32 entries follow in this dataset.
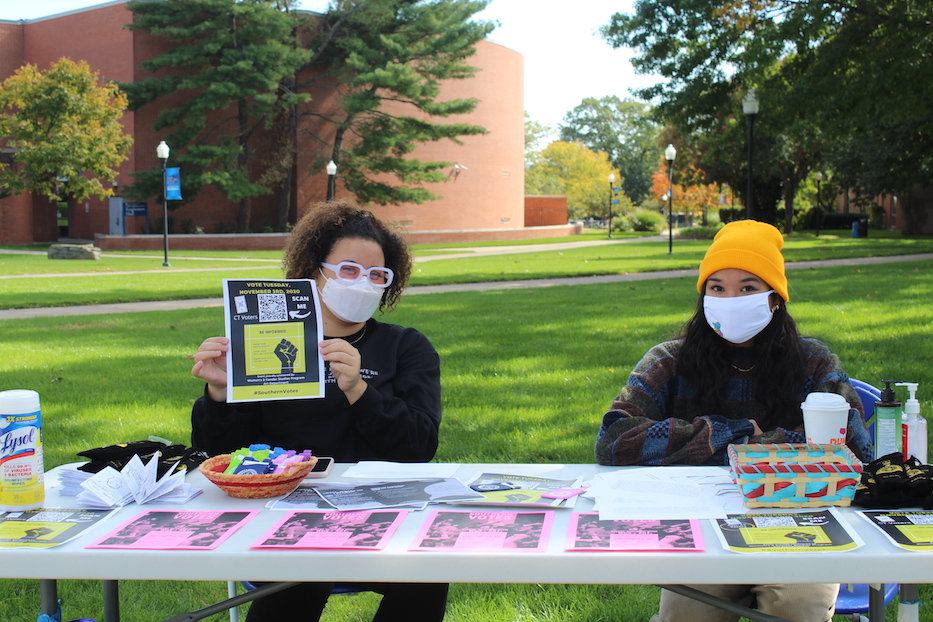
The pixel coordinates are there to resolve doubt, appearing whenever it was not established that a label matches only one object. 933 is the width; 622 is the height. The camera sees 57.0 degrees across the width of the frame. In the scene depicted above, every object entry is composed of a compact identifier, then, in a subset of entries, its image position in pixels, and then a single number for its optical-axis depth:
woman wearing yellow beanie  2.59
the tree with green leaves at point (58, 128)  29.94
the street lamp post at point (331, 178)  33.75
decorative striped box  2.02
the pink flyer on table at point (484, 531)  1.81
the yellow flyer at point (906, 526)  1.77
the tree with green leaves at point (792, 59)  17.62
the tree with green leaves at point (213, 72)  34.53
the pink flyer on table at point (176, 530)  1.86
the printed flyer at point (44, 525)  1.89
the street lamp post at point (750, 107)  19.77
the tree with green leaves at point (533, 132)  100.62
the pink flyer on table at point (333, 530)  1.83
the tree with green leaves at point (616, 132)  120.62
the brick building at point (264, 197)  37.97
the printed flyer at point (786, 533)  1.77
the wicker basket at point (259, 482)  2.16
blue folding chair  2.61
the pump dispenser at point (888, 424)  2.43
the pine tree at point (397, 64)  36.97
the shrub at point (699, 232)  42.19
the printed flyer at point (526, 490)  2.12
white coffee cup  2.22
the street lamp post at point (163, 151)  26.09
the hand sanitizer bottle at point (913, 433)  2.35
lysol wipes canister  2.04
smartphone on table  2.45
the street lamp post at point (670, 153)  30.37
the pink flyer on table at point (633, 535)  1.79
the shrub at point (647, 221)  59.31
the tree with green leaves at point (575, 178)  83.31
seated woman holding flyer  2.55
